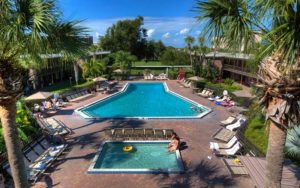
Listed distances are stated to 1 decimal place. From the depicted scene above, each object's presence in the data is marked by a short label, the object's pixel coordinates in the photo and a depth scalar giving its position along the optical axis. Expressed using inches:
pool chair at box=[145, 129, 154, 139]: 427.2
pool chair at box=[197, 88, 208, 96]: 807.6
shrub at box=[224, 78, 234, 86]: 946.1
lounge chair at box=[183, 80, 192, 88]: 973.5
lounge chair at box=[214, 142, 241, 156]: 359.8
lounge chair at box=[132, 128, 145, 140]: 427.6
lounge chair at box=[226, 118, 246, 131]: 462.8
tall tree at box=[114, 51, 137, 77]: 1241.4
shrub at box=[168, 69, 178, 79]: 1236.0
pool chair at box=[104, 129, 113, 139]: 431.9
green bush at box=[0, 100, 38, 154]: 363.4
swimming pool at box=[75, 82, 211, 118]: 635.2
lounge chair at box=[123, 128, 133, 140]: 429.9
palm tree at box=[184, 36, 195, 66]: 1321.7
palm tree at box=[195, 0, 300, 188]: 129.1
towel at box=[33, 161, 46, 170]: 322.0
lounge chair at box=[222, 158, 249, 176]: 306.1
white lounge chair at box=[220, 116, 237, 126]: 500.7
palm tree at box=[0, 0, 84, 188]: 148.3
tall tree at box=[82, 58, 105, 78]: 1046.6
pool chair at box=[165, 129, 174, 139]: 426.7
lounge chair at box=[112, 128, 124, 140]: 429.2
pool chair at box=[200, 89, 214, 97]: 785.7
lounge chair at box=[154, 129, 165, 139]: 426.7
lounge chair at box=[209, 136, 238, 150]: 379.4
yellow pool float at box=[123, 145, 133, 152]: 391.3
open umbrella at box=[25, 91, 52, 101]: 591.8
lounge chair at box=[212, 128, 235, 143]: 417.9
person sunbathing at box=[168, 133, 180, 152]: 381.1
